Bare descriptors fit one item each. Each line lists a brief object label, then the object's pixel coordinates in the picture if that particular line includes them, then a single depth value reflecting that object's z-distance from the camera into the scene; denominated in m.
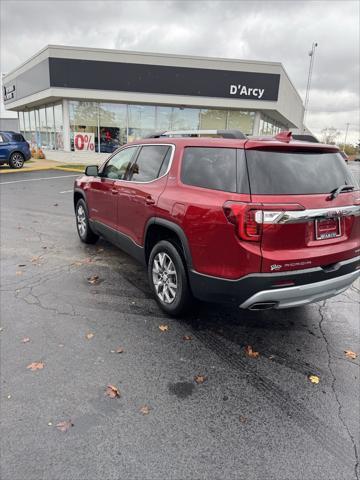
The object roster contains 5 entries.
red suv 2.80
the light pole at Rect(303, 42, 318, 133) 31.53
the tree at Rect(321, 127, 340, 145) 86.38
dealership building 18.88
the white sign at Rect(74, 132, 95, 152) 20.98
